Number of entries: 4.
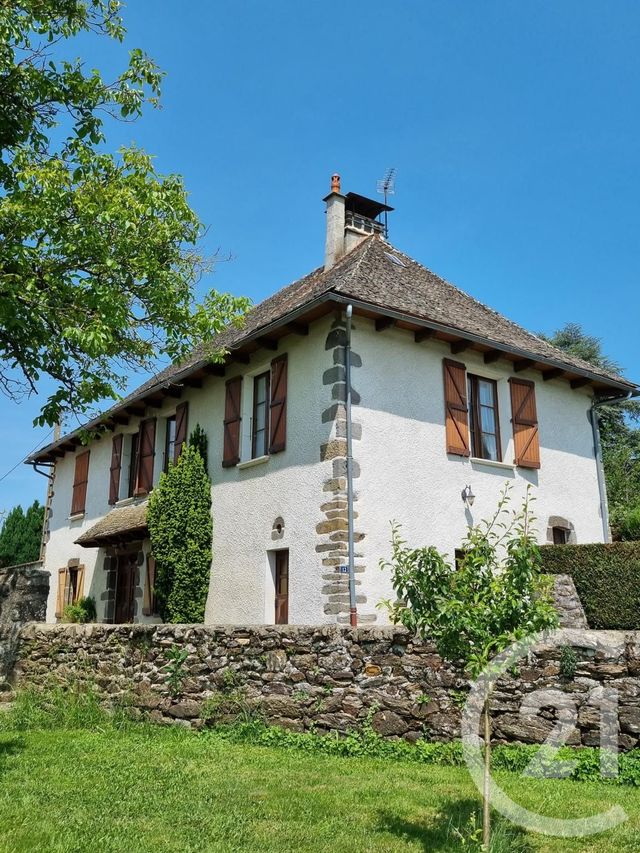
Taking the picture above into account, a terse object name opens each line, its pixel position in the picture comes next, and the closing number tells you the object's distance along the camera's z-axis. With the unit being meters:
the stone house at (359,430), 10.88
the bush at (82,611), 16.92
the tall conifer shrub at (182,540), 12.80
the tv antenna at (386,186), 16.42
